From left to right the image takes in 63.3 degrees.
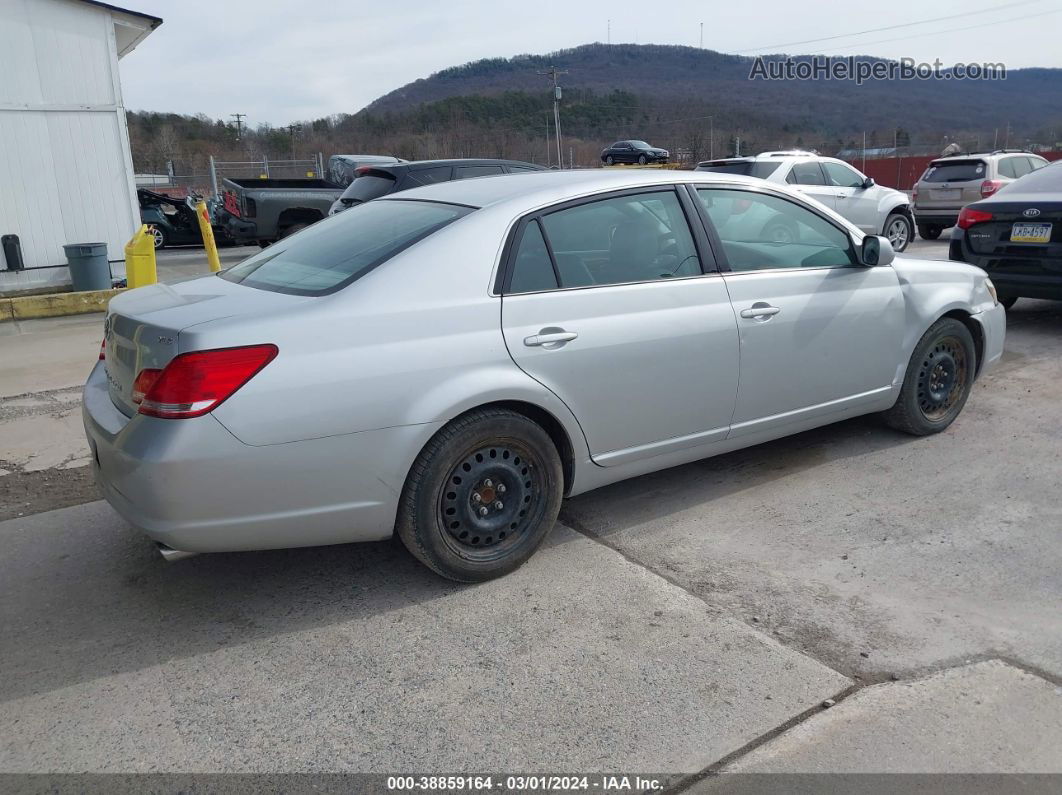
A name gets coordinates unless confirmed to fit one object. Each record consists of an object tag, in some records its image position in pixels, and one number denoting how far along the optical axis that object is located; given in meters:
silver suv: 15.39
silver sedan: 2.97
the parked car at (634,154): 36.91
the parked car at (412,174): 10.84
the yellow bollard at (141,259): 10.05
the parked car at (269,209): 15.20
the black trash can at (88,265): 10.83
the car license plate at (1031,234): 7.43
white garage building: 10.83
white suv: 13.12
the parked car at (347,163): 19.39
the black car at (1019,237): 7.42
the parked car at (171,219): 18.23
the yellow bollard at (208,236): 11.64
